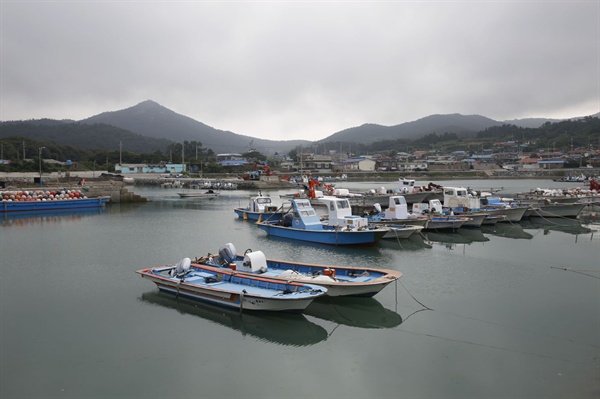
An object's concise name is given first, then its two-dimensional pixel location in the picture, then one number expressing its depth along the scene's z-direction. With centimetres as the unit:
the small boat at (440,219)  2673
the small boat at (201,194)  5928
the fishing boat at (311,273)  1239
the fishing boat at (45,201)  3841
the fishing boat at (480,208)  3023
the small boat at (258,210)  3024
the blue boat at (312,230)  2150
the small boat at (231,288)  1166
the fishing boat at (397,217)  2547
